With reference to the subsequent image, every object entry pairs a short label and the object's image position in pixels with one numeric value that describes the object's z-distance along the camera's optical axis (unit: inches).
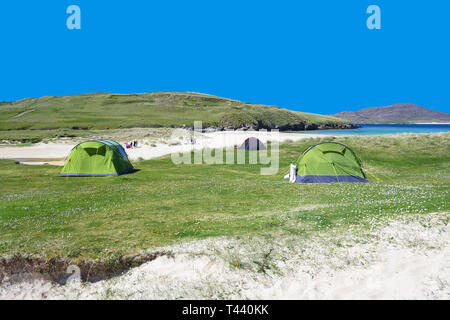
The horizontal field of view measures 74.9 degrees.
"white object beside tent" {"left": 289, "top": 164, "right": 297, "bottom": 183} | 890.7
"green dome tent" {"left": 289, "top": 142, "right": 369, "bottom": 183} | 854.5
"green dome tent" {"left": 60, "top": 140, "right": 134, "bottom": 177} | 1040.8
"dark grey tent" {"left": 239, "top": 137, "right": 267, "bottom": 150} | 1790.1
